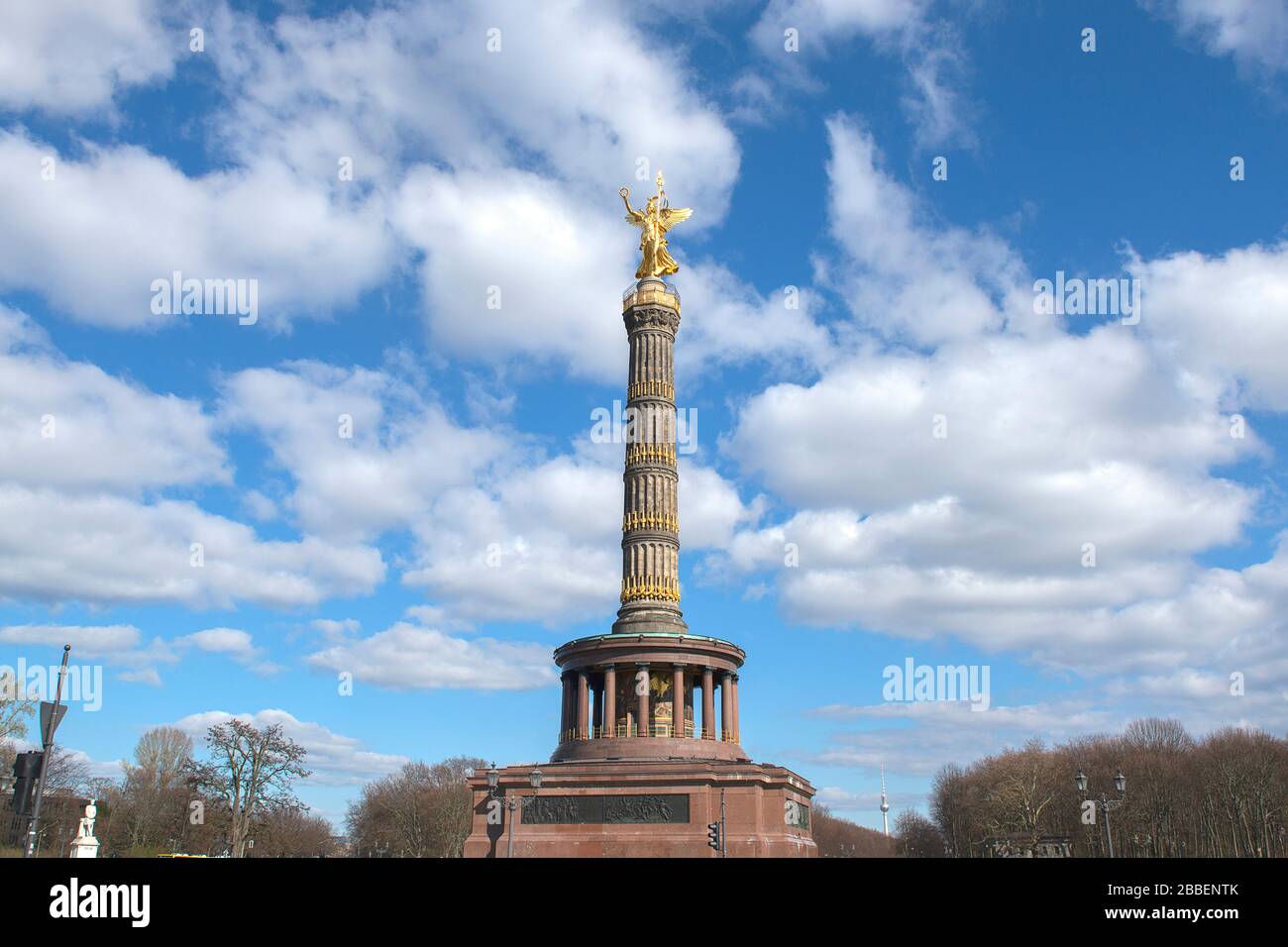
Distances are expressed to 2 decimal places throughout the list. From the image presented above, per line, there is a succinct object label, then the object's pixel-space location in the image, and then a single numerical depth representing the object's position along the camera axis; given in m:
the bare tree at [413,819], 75.12
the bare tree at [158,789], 64.57
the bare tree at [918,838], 115.12
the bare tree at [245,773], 57.59
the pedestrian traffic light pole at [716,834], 27.58
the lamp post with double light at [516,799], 24.65
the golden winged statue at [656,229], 48.53
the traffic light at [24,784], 11.22
